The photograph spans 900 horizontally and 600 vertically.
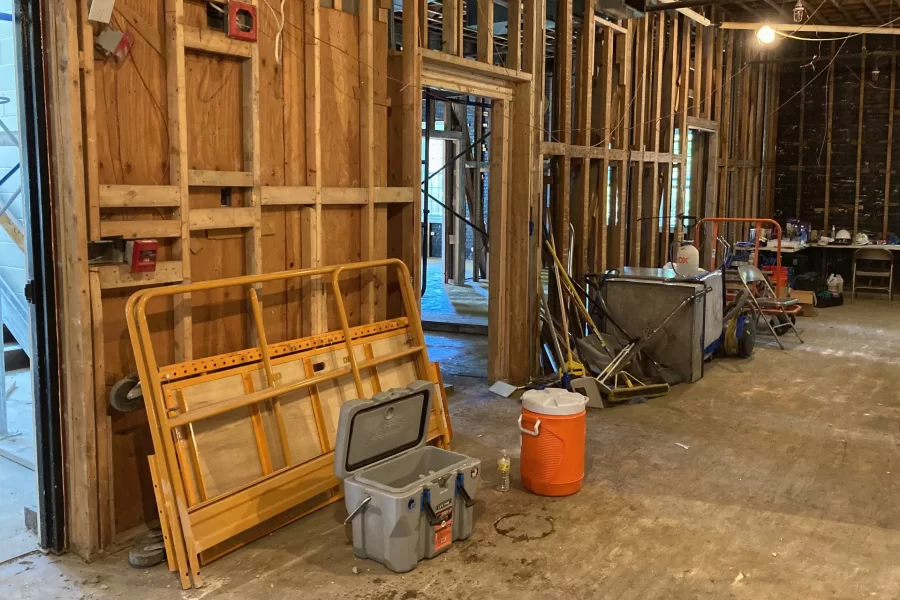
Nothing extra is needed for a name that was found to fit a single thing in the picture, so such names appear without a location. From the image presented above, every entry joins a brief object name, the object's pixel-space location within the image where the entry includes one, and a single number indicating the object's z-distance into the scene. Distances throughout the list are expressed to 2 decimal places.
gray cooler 2.99
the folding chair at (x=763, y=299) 7.27
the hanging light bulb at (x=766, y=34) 6.87
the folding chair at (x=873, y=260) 10.31
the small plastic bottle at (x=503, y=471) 3.78
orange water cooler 3.70
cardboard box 9.19
